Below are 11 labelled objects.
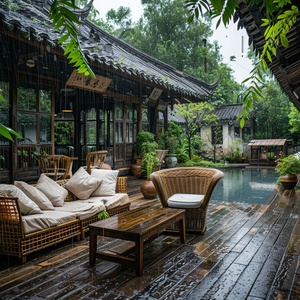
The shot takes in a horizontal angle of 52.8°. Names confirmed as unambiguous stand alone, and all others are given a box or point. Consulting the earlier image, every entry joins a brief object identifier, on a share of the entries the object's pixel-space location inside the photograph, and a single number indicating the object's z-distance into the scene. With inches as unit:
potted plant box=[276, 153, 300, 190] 277.1
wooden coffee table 97.3
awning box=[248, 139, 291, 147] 570.8
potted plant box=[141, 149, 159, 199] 231.3
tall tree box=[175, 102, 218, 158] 543.8
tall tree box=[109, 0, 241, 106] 828.6
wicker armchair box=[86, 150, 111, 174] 236.2
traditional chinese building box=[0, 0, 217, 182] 195.3
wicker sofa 107.3
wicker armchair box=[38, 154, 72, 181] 209.0
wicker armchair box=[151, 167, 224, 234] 144.6
